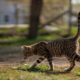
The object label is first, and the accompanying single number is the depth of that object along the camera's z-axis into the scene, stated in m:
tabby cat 10.41
